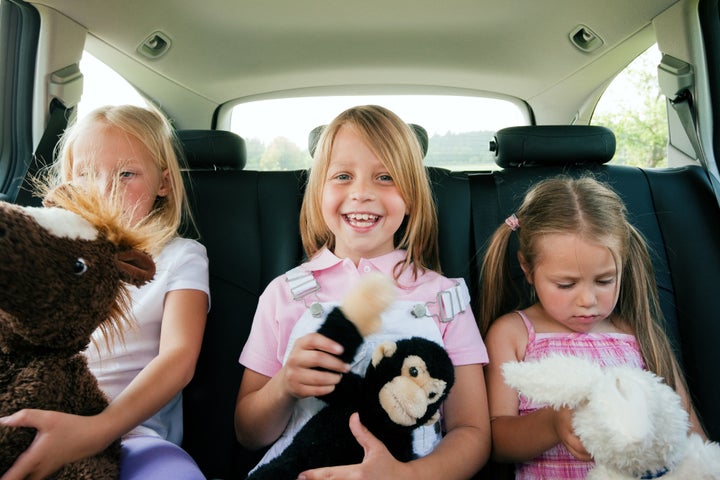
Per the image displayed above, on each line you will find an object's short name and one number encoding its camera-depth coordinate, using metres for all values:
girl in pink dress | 1.23
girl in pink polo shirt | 1.16
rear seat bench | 1.53
